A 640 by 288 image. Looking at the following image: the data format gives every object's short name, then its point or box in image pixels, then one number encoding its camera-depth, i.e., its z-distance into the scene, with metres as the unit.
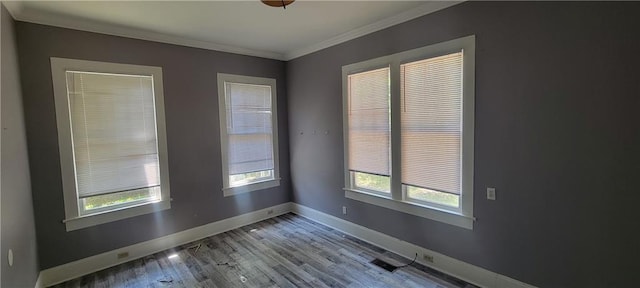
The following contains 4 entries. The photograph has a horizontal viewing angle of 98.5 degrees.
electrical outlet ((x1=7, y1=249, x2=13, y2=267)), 1.94
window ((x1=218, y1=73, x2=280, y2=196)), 4.02
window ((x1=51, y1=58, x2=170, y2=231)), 2.87
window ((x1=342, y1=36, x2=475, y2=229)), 2.59
